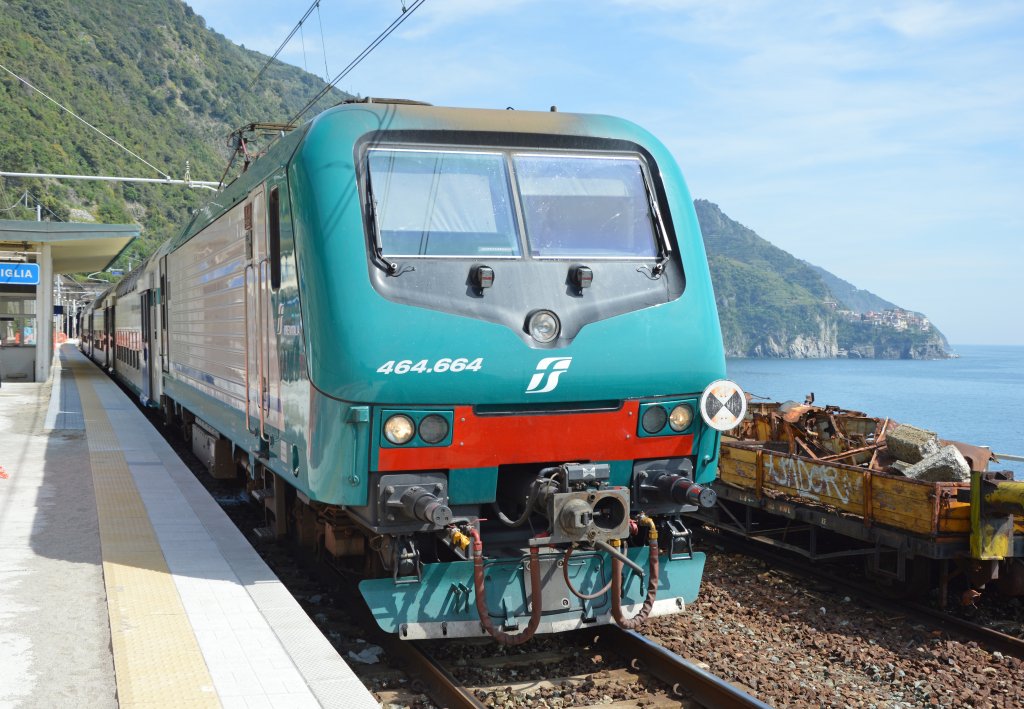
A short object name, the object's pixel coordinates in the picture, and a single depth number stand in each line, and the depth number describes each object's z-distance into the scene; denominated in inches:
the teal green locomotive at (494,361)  219.5
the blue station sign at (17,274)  976.9
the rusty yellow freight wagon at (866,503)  317.1
